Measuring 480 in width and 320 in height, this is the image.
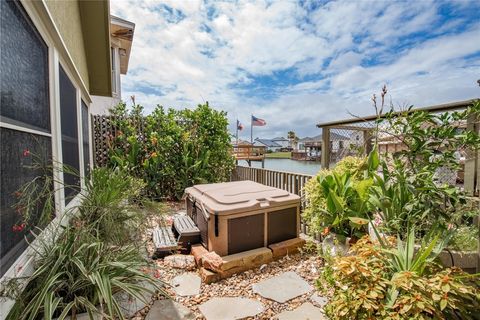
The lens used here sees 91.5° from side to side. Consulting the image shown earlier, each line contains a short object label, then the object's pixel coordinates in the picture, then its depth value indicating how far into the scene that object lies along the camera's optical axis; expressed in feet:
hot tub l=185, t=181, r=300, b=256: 9.64
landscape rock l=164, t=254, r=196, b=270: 9.75
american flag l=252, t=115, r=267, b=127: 55.01
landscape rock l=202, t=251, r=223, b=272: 8.92
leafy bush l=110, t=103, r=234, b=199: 19.92
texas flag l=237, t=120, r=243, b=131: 61.26
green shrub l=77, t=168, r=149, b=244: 7.09
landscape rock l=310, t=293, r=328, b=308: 7.47
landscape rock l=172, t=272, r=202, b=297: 8.14
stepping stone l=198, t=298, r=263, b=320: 7.00
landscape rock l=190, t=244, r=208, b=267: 9.64
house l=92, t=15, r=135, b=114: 28.60
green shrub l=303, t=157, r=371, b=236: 9.05
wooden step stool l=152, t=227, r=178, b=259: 10.58
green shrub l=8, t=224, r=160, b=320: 4.39
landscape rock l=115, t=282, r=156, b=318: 6.36
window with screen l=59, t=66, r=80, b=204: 8.54
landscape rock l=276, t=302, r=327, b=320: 6.88
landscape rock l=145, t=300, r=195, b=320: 6.77
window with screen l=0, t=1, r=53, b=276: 4.42
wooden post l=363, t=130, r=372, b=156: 9.72
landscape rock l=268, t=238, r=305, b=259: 10.33
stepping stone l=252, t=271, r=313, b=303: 7.97
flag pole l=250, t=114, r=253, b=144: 55.17
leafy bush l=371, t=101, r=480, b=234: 6.10
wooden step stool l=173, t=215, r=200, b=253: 11.00
